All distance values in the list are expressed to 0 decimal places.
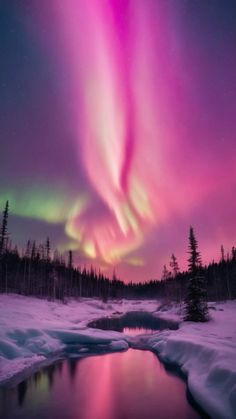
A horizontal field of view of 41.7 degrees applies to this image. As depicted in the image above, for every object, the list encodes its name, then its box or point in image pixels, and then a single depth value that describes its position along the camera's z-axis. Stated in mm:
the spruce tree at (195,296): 37281
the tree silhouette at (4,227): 59334
